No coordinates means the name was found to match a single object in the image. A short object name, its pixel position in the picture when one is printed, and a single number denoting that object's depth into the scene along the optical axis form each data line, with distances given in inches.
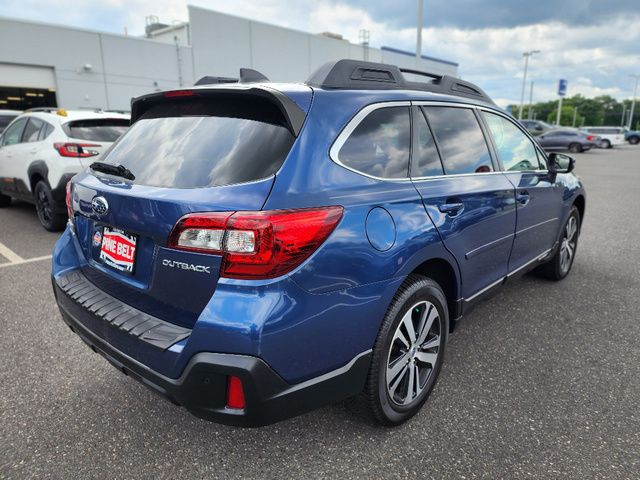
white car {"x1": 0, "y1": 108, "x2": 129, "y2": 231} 242.1
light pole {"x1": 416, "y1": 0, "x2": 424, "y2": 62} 724.7
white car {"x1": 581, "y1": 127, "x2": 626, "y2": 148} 1389.0
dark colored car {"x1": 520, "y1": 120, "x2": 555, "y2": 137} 1283.2
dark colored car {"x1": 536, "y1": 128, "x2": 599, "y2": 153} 1109.1
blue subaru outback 69.2
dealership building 879.7
